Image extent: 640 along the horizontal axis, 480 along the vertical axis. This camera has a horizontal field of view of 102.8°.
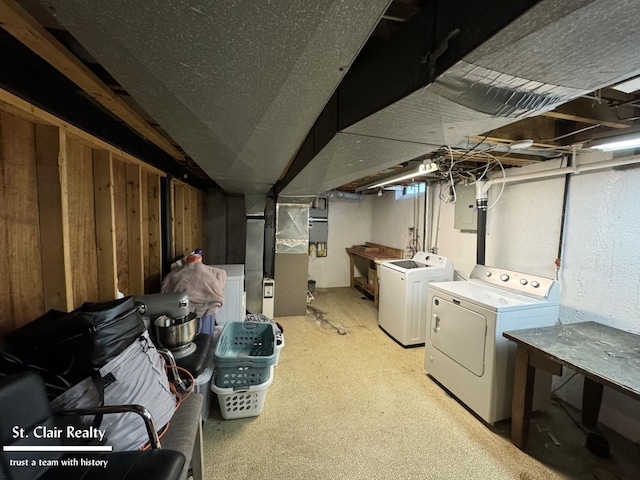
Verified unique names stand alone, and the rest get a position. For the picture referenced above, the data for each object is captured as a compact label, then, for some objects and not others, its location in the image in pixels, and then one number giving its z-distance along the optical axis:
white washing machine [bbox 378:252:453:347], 3.05
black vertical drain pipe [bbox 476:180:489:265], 2.65
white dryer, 1.89
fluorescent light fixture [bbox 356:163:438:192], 2.22
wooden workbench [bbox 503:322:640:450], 1.35
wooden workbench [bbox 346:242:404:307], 4.54
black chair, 0.74
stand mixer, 1.69
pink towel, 2.09
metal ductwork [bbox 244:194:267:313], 3.82
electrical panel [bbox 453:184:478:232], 3.02
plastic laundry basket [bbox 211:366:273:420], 1.84
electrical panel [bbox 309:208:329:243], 5.31
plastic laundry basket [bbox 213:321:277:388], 1.83
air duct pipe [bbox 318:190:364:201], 5.00
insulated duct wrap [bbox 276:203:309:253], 3.97
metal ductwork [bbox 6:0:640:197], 0.51
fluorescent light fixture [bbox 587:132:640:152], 1.46
